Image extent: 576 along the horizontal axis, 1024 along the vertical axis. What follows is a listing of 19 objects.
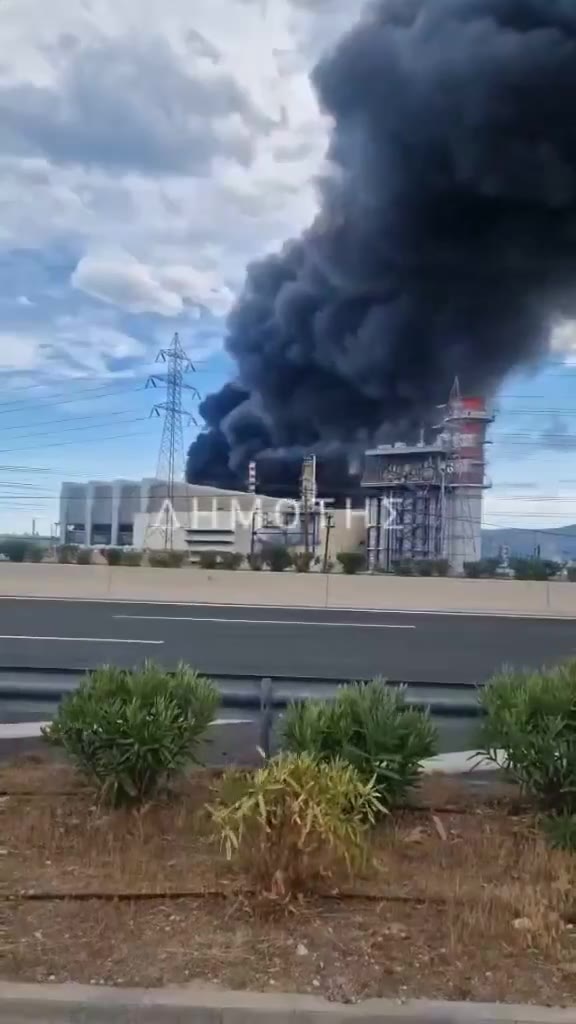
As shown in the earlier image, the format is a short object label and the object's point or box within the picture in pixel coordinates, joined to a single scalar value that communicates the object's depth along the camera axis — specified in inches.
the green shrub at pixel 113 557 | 1228.5
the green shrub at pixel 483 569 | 1140.3
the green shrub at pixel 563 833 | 176.4
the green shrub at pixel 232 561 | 1185.4
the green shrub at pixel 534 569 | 1015.6
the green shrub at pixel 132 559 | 1223.7
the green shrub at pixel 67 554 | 1289.4
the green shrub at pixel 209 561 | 1191.2
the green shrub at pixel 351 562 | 1205.1
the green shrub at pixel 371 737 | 187.3
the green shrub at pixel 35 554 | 1217.7
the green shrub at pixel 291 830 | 153.0
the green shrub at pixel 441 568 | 1177.8
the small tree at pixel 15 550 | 1211.9
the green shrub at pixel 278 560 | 1206.5
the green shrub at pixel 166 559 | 1121.4
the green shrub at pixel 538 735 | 182.7
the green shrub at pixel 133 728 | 187.5
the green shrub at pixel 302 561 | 1169.4
